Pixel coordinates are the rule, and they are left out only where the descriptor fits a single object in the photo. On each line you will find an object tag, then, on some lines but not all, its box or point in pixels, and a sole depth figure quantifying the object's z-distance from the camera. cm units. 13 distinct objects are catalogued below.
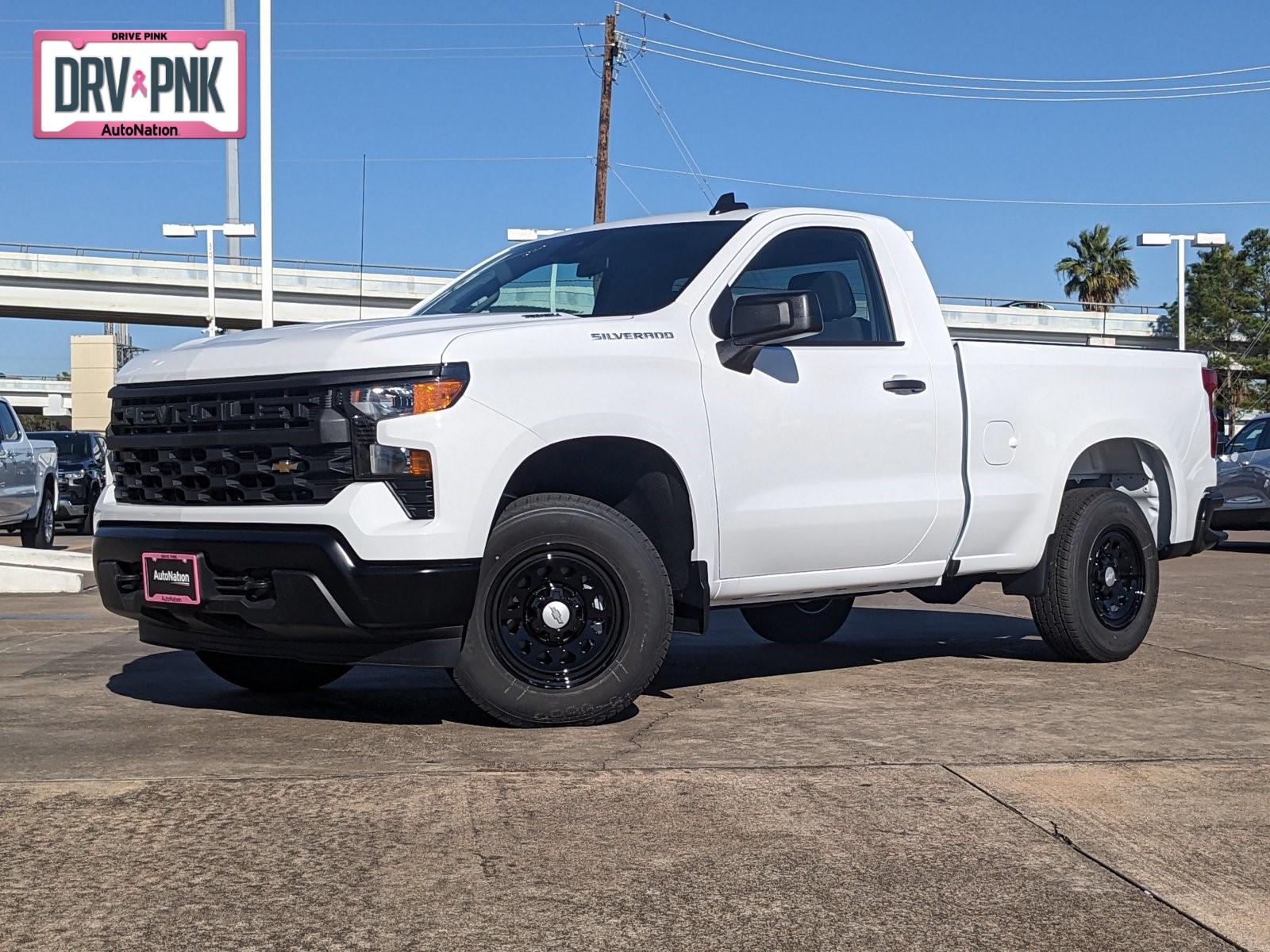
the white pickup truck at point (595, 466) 551
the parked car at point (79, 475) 2459
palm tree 8219
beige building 7969
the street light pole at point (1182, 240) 4103
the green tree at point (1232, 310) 5978
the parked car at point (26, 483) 1752
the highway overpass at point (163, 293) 5944
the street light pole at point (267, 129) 2067
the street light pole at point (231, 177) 3597
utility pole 3800
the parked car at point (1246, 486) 1803
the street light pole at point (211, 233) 4119
